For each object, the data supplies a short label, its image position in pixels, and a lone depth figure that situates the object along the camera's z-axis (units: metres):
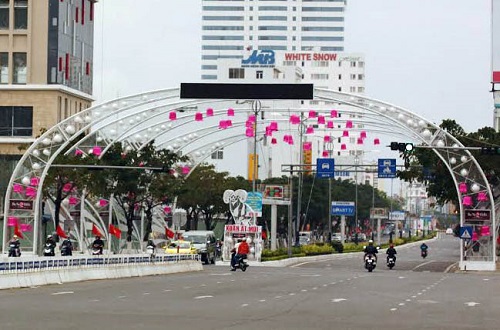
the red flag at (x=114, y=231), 82.25
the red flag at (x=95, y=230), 84.31
